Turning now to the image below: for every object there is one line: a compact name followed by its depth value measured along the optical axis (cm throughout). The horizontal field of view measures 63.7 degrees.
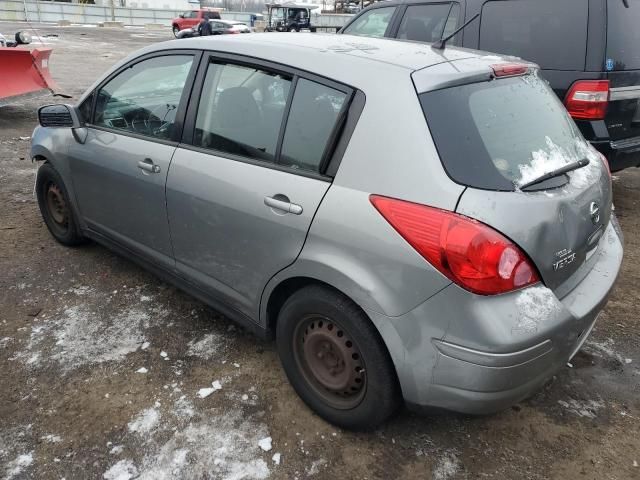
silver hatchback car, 187
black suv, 420
